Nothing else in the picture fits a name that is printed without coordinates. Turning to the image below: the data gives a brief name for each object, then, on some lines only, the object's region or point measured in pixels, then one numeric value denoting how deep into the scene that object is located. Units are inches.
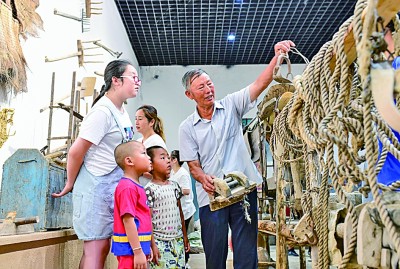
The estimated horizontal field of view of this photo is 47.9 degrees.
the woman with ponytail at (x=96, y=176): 82.0
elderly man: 89.7
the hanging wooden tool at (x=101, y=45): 155.8
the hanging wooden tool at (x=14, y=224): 75.9
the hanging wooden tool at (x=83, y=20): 145.8
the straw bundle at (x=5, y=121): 84.8
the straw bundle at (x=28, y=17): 97.7
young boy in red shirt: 79.0
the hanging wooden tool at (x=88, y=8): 156.5
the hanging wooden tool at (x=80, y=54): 147.2
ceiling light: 266.1
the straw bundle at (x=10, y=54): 87.9
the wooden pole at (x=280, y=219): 101.0
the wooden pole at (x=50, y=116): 112.8
